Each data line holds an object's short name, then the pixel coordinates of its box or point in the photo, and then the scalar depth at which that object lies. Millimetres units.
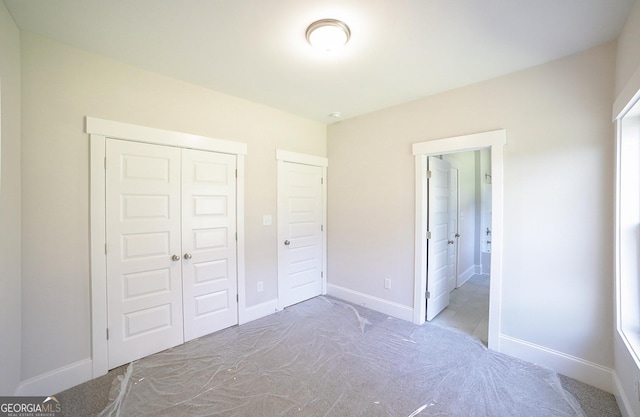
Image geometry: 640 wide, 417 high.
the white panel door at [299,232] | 3393
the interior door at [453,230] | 3605
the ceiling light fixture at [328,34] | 1684
